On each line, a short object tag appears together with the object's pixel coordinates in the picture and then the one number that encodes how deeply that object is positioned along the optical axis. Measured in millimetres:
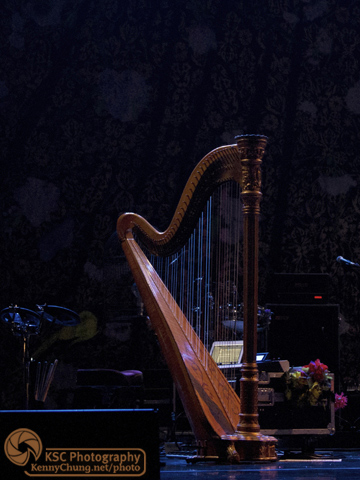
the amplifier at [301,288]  12445
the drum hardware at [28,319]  9492
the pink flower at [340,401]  10427
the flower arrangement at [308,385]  8523
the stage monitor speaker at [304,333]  12422
